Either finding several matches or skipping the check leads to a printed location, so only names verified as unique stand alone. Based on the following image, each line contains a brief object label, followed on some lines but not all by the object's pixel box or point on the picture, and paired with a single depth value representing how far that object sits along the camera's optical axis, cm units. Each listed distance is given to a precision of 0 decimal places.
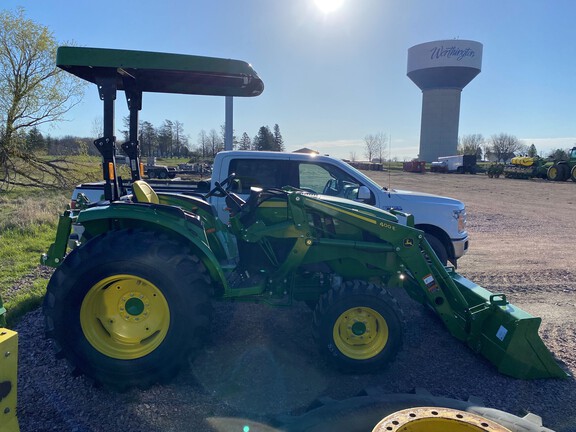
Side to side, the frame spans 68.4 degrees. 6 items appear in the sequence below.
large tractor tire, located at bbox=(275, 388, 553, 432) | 161
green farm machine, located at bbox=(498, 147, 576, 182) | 3182
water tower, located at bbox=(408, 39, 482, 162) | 7788
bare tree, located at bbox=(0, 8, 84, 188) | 1620
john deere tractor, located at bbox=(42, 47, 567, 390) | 320
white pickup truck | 611
